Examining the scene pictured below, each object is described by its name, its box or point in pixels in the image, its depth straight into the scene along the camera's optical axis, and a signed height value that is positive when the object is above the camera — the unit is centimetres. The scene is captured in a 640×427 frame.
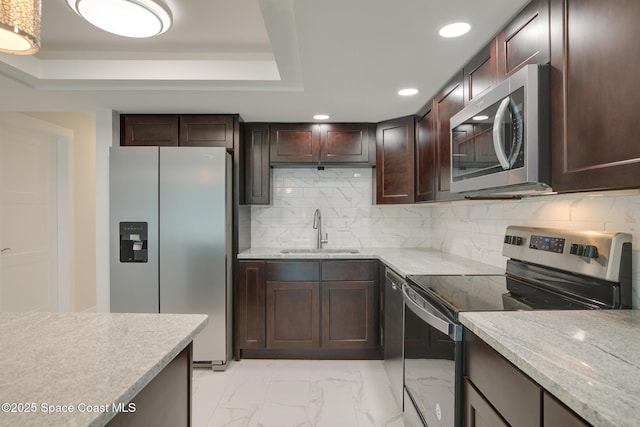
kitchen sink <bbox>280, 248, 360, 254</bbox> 313 -36
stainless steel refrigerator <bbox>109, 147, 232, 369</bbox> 268 -14
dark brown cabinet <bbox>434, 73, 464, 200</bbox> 201 +56
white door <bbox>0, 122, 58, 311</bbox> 313 -6
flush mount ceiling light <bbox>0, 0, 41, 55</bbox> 96 +56
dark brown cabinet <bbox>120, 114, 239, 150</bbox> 294 +73
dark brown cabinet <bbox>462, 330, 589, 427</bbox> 77 -50
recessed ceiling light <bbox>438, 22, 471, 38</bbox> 151 +84
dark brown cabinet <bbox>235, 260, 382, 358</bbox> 290 -79
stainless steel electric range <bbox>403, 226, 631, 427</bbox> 127 -36
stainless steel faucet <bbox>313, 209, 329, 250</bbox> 335 -13
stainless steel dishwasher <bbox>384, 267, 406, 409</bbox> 214 -81
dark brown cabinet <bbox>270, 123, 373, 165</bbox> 316 +67
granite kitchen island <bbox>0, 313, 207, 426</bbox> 64 -36
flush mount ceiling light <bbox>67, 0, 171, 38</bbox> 157 +96
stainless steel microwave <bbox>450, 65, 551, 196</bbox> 119 +30
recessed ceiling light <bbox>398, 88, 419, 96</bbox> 233 +85
